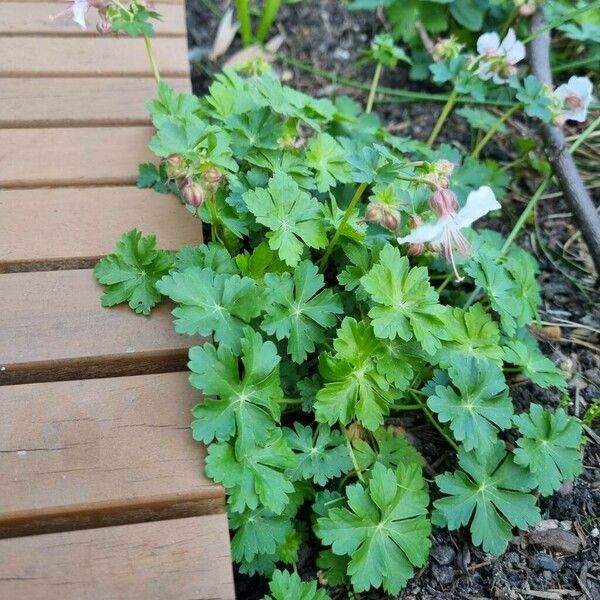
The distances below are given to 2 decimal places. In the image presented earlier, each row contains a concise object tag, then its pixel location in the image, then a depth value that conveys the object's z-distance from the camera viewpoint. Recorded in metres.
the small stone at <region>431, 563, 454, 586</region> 0.44
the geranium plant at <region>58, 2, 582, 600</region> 0.41
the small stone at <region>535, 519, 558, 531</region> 0.45
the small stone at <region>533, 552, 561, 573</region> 0.44
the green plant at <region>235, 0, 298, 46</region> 0.66
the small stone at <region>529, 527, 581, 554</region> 0.45
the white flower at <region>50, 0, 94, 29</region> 0.49
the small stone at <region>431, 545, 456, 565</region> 0.44
